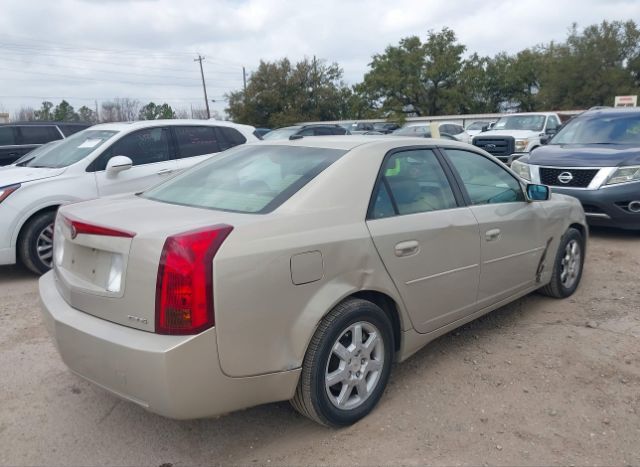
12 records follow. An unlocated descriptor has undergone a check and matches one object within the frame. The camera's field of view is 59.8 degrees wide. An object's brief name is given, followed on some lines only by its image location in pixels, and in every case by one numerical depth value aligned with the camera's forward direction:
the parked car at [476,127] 29.19
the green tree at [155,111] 63.42
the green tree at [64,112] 64.75
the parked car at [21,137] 11.16
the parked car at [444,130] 21.84
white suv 5.81
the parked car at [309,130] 17.88
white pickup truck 14.90
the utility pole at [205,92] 54.32
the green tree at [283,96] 45.12
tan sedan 2.46
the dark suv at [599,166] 7.04
